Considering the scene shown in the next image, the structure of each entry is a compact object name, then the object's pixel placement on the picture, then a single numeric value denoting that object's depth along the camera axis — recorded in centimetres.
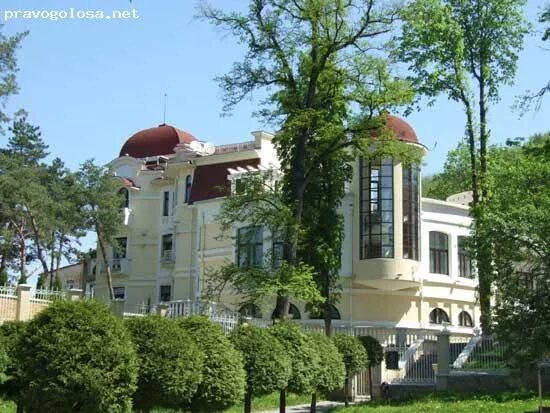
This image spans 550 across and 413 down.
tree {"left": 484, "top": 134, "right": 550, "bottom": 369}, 1830
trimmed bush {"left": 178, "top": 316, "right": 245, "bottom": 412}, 1292
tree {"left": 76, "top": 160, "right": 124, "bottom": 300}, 4412
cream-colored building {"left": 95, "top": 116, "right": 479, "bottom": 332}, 3581
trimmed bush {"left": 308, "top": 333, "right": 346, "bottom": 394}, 1786
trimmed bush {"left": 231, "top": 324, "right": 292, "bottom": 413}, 1486
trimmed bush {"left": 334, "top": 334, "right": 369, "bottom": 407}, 2159
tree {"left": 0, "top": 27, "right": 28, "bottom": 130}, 2995
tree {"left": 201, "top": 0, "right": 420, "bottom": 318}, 2298
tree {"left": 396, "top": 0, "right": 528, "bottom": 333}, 3066
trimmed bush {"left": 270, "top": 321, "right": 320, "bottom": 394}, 1659
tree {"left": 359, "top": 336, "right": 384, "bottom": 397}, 2345
